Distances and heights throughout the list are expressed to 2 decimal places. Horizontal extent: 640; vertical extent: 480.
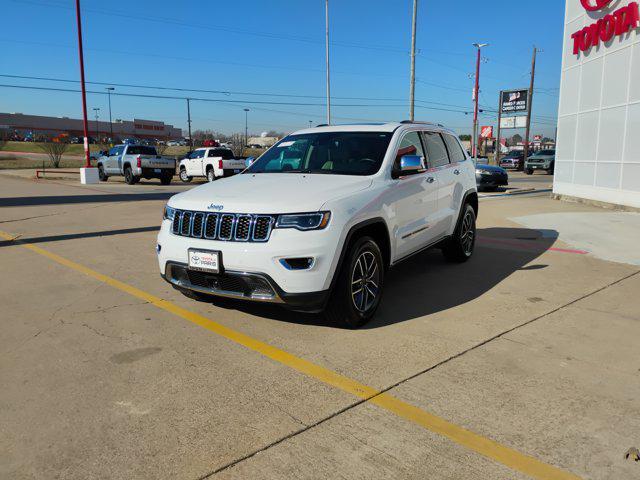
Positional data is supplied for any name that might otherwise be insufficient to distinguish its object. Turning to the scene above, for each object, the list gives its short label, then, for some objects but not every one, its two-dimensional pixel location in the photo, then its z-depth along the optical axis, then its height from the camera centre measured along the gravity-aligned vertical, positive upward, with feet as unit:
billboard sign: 178.96 +17.50
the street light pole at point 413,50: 75.15 +14.29
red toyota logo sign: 46.26 +13.00
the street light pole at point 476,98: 123.85 +12.60
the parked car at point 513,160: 145.69 -2.09
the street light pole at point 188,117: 244.83 +15.89
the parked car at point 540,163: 120.37 -2.37
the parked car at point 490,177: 65.92 -3.04
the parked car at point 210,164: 83.76 -2.01
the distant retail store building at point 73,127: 375.86 +18.30
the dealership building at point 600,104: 43.93 +4.34
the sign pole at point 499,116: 170.95 +12.41
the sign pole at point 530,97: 159.74 +17.26
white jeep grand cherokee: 13.21 -1.92
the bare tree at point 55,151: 138.28 +0.01
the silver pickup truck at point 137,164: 76.02 -1.83
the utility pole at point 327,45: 123.85 +24.93
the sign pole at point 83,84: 72.33 +9.35
